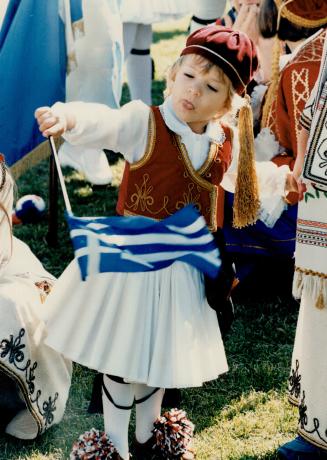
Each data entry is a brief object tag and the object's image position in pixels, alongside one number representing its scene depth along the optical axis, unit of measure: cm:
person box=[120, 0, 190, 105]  617
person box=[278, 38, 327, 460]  263
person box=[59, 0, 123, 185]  438
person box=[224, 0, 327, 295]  377
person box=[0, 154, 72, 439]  296
